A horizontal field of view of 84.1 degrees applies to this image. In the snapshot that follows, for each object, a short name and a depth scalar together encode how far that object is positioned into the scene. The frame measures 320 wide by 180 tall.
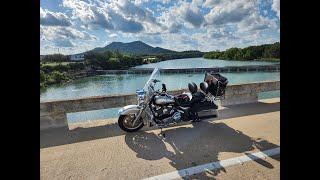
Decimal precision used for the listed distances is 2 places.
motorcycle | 3.62
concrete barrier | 3.85
